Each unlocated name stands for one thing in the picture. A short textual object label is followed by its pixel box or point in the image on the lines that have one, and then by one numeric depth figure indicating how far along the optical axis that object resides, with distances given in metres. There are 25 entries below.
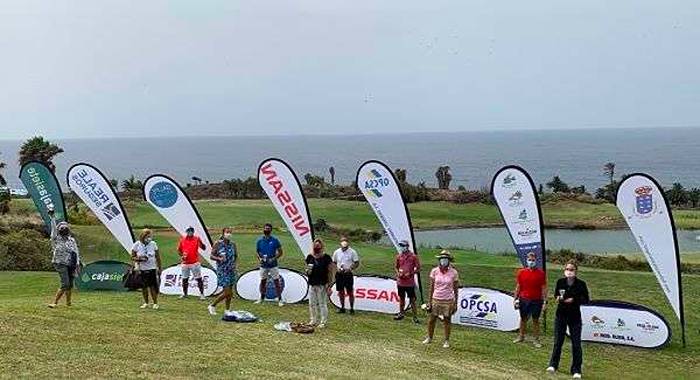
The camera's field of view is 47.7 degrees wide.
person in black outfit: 12.08
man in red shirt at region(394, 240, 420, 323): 16.22
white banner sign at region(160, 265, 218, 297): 18.98
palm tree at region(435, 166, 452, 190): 78.81
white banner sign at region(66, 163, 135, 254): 20.41
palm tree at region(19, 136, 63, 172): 49.07
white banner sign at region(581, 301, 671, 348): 14.70
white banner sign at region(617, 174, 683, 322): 14.63
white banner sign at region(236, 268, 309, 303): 18.08
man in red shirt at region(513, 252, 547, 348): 14.38
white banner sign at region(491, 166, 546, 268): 15.75
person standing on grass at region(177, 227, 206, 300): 17.67
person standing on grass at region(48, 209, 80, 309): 14.30
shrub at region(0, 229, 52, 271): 25.23
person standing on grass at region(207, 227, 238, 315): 15.09
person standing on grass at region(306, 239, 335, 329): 14.38
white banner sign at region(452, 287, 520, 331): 15.91
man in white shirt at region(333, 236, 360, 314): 16.88
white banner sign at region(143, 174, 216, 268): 20.12
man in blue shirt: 17.09
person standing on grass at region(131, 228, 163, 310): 15.35
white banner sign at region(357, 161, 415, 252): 17.86
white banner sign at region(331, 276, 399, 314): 17.41
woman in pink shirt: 13.40
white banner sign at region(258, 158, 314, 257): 18.94
